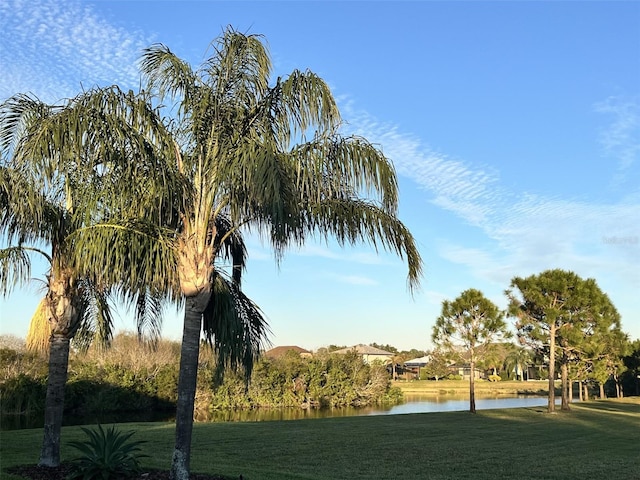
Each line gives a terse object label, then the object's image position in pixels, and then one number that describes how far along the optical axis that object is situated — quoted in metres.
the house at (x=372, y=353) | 97.55
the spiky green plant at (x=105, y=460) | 7.05
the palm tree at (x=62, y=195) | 7.58
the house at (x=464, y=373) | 81.94
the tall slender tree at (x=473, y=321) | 30.33
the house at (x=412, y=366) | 90.94
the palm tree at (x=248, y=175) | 7.29
